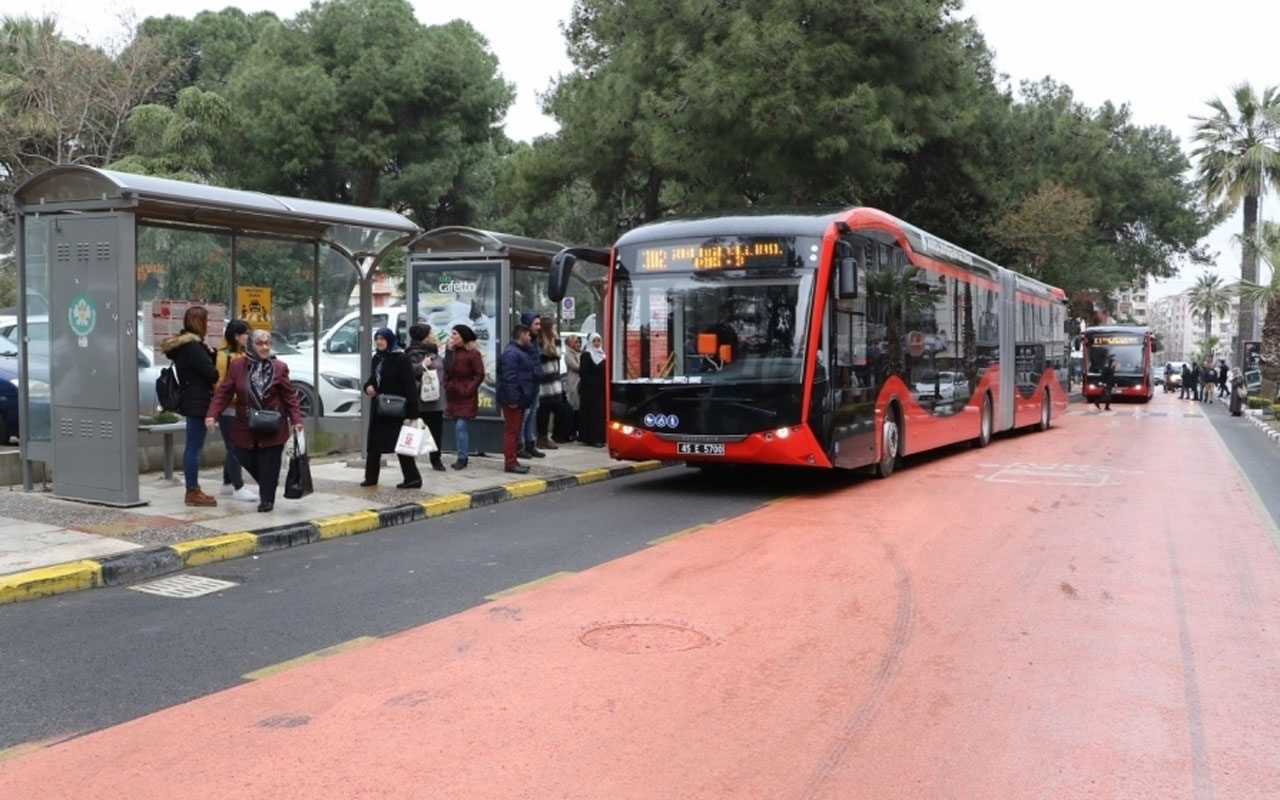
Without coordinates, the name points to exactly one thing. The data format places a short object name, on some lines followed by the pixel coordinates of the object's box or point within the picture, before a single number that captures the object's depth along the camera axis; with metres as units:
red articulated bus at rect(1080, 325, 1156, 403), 44.38
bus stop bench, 11.38
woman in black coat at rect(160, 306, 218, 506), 10.40
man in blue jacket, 13.77
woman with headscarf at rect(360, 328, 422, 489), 11.82
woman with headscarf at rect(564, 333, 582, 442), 17.55
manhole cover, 6.32
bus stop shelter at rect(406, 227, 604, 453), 15.42
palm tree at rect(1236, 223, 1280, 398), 31.21
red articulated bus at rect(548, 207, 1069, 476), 12.22
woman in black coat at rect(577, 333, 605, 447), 16.95
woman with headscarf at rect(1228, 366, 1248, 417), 35.00
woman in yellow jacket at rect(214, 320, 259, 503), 10.91
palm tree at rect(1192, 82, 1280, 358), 41.66
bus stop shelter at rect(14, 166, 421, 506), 10.11
